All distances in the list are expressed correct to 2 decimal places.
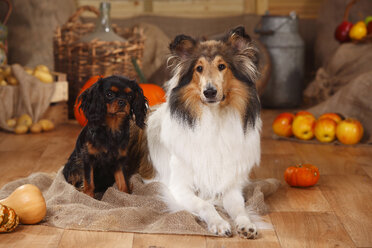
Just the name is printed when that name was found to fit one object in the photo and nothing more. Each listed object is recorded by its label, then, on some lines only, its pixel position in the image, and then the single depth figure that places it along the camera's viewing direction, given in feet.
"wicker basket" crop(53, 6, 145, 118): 18.88
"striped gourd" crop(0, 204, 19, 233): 9.00
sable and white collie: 9.91
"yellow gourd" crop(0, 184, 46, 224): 9.55
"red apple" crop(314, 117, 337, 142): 16.44
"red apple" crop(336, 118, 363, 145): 16.19
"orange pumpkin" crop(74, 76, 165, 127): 16.08
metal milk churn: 21.97
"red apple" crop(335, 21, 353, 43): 20.78
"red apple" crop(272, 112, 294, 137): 17.21
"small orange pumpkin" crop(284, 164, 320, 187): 12.05
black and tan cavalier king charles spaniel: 10.25
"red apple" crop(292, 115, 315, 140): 16.79
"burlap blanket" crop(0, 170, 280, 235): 9.57
